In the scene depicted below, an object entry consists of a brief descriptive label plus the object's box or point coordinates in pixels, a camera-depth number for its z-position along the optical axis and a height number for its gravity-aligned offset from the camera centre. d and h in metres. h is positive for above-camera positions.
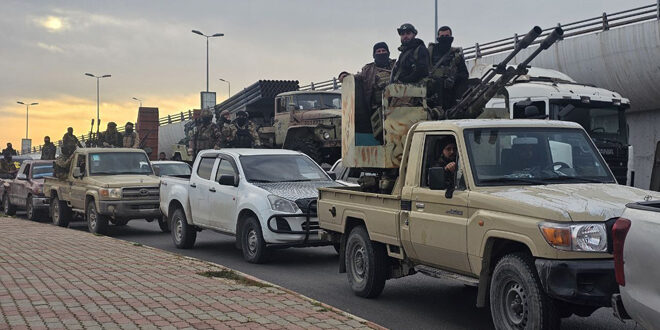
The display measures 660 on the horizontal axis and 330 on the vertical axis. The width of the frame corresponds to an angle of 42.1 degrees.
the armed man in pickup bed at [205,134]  26.27 +0.74
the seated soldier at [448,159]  7.57 +0.00
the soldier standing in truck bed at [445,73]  9.76 +1.03
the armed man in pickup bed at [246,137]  25.44 +0.63
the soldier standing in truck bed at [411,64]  9.89 +1.11
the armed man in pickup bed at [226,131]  25.59 +0.81
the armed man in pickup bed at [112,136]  29.25 +0.73
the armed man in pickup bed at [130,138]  29.25 +0.66
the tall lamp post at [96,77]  68.10 +6.55
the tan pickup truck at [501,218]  6.03 -0.48
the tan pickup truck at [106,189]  17.47 -0.68
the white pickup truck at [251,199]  11.95 -0.62
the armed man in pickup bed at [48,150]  28.53 +0.23
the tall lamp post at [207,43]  53.26 +7.39
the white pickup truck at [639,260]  4.64 -0.56
